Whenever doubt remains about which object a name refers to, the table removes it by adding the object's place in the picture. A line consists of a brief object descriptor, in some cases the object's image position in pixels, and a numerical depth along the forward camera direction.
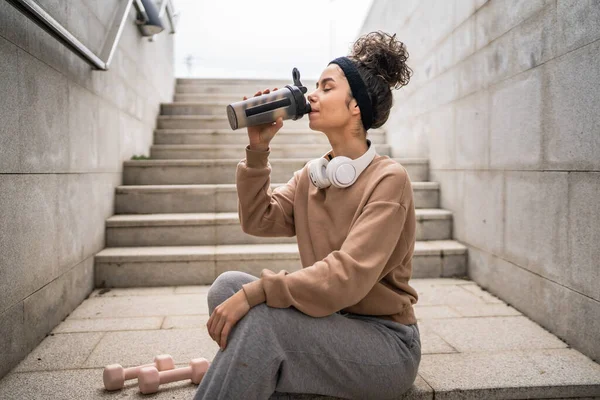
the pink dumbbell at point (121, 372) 1.68
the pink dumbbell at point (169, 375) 1.66
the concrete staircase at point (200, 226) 3.14
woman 1.19
